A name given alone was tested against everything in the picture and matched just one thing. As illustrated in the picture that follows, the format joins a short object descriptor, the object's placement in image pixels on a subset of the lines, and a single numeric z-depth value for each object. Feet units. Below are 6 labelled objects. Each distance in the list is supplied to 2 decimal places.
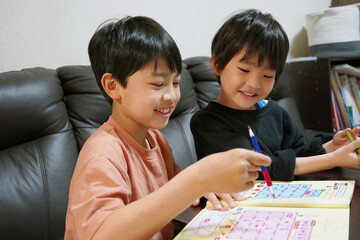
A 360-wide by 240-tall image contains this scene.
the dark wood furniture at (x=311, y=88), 7.91
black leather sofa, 4.16
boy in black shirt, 3.64
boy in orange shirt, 2.28
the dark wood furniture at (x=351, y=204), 2.21
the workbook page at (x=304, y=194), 2.59
